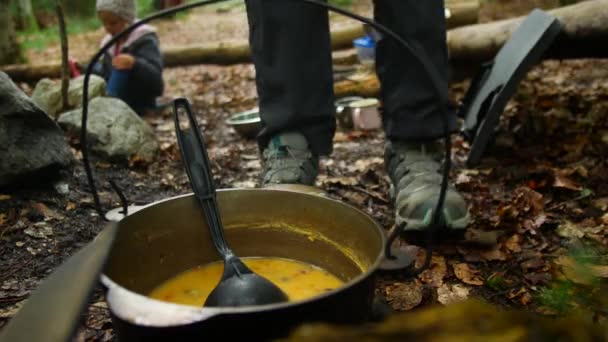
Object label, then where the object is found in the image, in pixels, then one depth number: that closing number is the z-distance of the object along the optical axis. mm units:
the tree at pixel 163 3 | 11945
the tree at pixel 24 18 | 10367
